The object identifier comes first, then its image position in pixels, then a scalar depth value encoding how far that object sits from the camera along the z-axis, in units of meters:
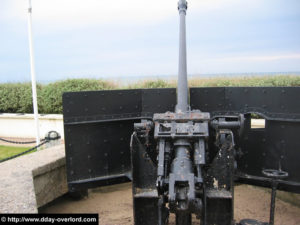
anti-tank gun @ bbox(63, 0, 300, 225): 3.33
